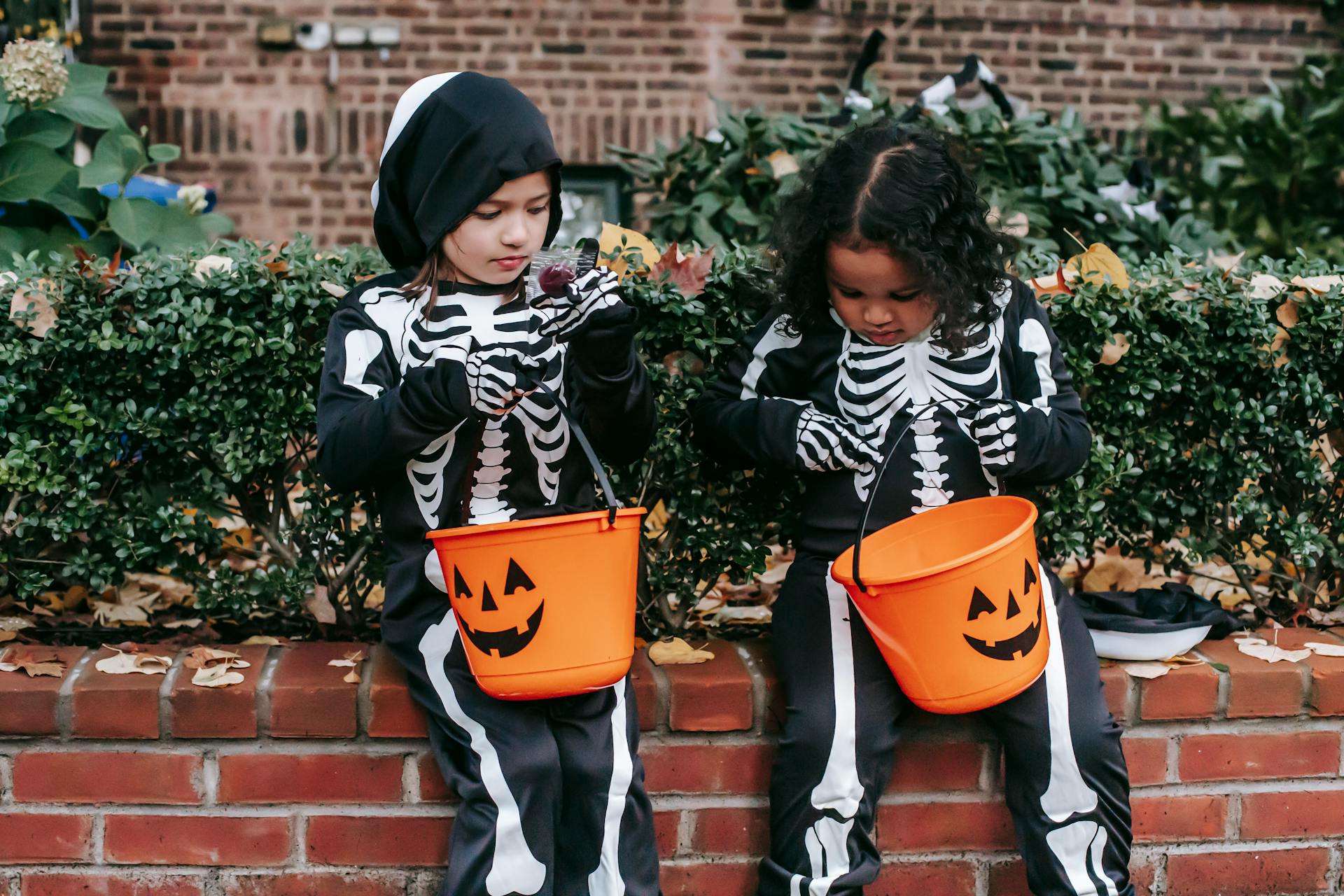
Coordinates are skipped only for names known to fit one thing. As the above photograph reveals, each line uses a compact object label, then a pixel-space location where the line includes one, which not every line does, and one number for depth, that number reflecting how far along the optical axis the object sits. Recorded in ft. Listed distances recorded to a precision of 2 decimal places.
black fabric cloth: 7.92
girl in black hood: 6.50
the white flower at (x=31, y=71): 9.41
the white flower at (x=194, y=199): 10.43
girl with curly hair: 7.07
